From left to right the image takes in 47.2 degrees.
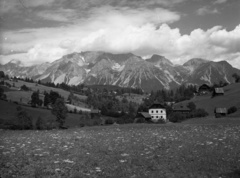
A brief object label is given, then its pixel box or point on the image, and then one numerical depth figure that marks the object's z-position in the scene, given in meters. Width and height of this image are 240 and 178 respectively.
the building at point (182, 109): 169.74
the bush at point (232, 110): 104.66
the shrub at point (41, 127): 52.60
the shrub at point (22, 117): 73.80
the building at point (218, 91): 175.66
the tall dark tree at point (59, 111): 86.88
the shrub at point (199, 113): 115.29
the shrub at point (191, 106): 151.98
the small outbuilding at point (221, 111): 111.52
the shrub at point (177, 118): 111.44
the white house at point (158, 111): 162.12
